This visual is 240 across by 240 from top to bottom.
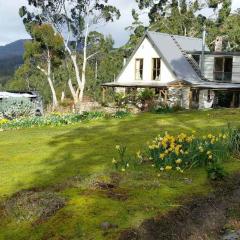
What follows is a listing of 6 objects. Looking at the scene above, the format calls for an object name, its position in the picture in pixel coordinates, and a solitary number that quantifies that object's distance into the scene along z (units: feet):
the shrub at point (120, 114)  52.86
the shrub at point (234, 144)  24.08
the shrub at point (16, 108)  64.94
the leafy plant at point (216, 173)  19.53
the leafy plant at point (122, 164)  21.16
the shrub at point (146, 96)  72.96
